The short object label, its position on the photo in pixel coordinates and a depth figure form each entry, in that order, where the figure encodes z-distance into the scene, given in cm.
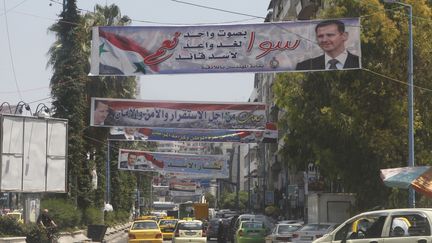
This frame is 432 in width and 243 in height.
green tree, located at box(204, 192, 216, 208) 16190
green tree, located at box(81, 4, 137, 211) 4366
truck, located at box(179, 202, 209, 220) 7031
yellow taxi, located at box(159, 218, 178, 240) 4562
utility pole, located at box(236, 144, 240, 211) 10947
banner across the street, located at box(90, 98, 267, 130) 3875
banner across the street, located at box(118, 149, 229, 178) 5988
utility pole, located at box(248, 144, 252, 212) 10067
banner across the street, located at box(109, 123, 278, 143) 4488
